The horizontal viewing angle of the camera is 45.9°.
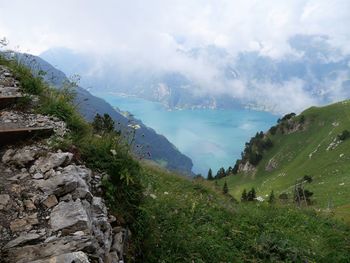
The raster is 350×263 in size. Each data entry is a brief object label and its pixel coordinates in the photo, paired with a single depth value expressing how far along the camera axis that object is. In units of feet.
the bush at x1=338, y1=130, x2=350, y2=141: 381.07
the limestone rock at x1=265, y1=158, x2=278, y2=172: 449.48
